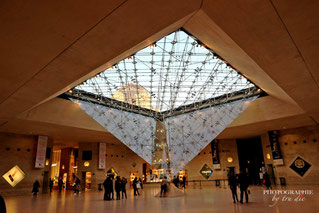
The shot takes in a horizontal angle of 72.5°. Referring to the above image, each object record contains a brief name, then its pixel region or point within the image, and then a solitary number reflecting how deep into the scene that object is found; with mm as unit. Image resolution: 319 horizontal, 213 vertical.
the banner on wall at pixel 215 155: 24469
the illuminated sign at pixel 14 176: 17719
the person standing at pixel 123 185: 11773
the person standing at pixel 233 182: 7845
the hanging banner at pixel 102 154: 23956
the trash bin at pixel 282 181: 20038
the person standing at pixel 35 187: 15988
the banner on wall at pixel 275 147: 20656
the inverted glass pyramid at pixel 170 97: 14125
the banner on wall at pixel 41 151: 19334
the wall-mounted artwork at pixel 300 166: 19375
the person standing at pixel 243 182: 7732
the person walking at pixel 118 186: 11109
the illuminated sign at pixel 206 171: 25172
